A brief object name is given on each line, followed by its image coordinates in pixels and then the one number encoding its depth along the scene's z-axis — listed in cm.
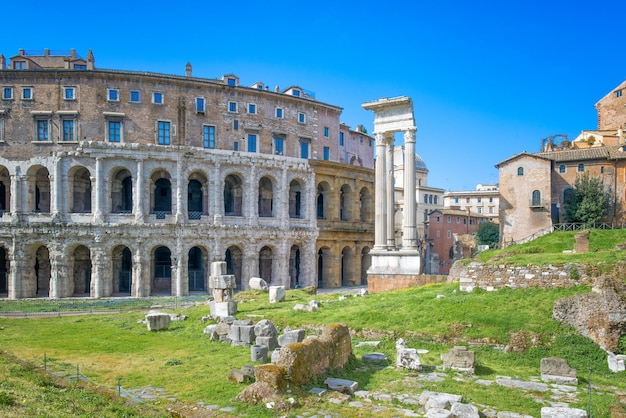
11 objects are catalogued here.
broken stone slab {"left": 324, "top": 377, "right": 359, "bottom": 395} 1064
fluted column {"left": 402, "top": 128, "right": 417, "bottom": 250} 2836
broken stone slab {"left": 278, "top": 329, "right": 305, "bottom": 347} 1455
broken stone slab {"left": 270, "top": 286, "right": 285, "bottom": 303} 2392
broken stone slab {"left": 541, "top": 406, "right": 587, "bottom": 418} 866
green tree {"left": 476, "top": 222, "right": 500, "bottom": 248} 5600
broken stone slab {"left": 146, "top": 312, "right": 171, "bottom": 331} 1928
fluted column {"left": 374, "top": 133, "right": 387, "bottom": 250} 2953
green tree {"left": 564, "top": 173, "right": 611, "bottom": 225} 4038
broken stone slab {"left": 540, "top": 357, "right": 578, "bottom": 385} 1133
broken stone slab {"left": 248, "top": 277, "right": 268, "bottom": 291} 2940
